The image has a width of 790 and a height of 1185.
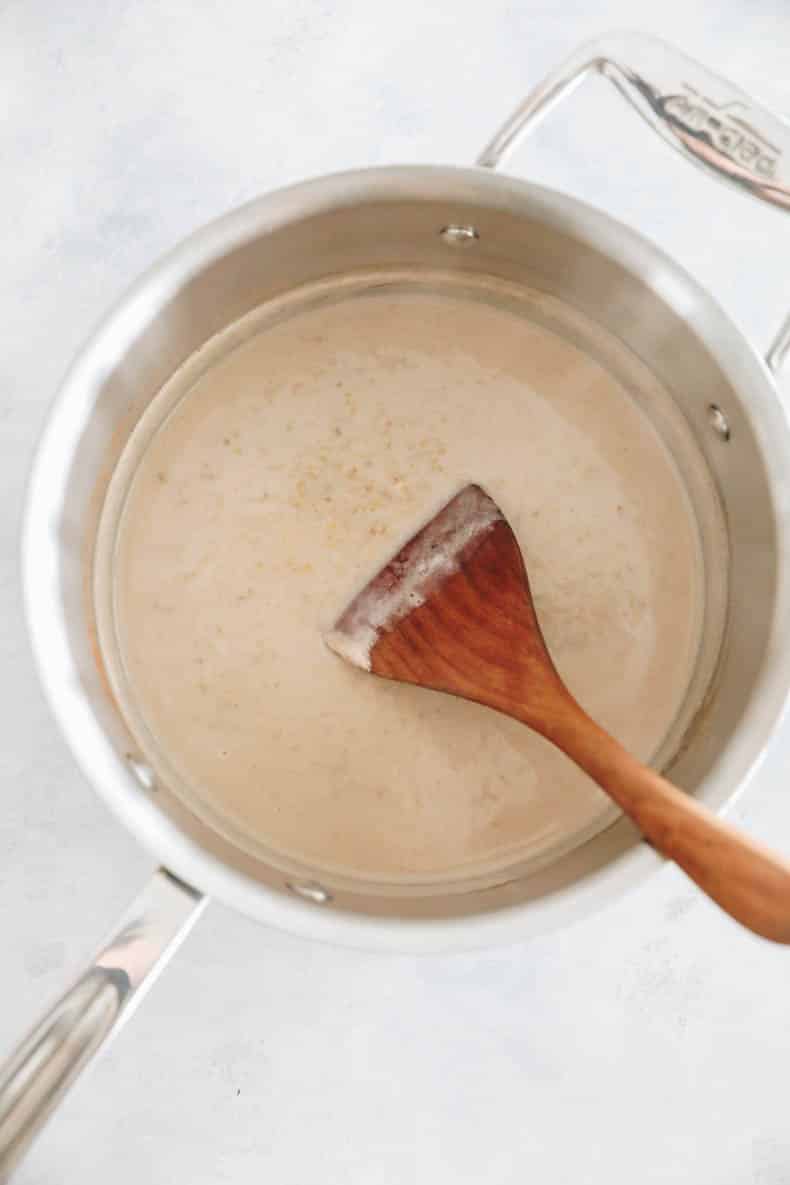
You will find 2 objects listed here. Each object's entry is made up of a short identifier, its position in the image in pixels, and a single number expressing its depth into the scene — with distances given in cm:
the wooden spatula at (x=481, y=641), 63
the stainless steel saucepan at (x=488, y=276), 63
